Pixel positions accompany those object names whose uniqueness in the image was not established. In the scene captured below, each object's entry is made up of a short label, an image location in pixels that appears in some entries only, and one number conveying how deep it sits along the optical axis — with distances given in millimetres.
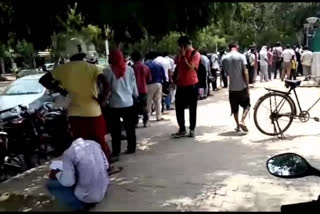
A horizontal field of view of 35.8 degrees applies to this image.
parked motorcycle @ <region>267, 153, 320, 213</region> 2279
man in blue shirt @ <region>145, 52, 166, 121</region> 10695
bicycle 8391
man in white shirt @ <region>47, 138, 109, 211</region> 4703
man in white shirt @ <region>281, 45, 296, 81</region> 19156
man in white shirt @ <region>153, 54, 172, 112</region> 11242
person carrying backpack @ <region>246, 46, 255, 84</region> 18238
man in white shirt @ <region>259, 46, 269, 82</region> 20078
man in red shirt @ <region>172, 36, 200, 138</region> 8383
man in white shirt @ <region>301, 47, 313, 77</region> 18906
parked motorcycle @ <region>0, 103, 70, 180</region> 7395
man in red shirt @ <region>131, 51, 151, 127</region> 9391
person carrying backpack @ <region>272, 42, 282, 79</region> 21744
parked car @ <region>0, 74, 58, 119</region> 10914
